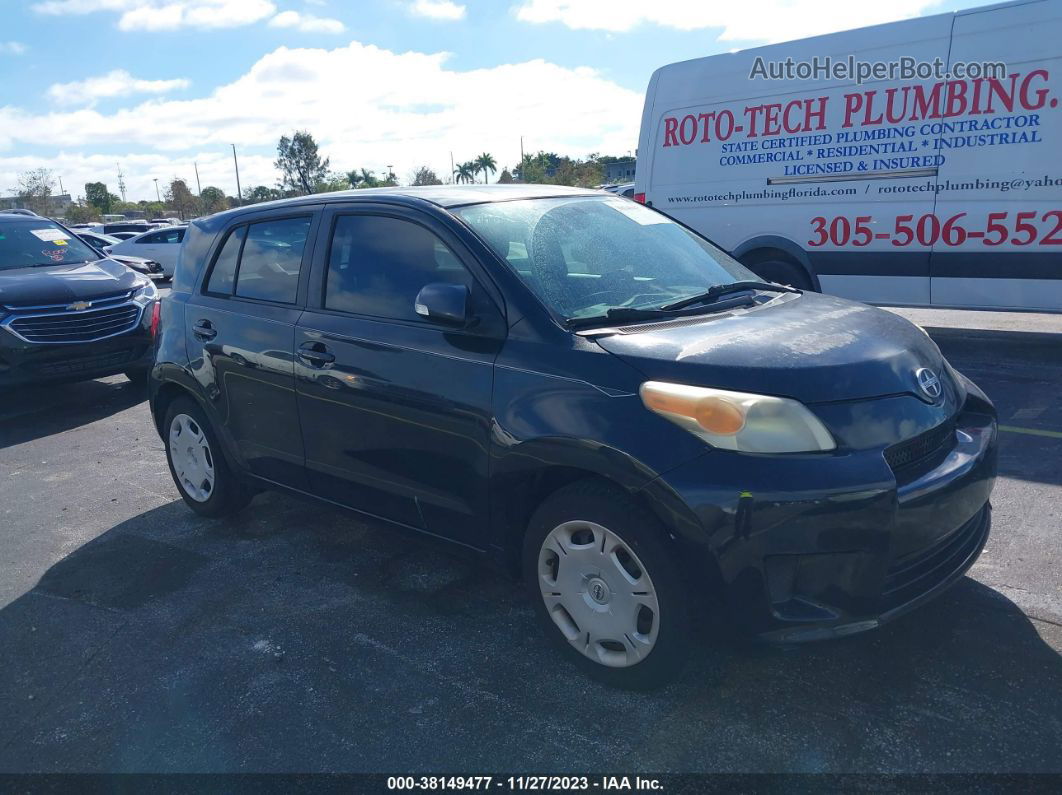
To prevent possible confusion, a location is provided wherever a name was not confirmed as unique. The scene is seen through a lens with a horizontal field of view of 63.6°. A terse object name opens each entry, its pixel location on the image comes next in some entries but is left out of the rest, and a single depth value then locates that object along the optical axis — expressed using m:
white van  6.87
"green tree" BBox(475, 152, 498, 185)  99.19
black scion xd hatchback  2.61
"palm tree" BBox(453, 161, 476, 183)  96.14
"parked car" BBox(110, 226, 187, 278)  20.61
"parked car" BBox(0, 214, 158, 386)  7.16
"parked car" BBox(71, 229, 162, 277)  10.53
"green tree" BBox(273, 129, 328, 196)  74.56
